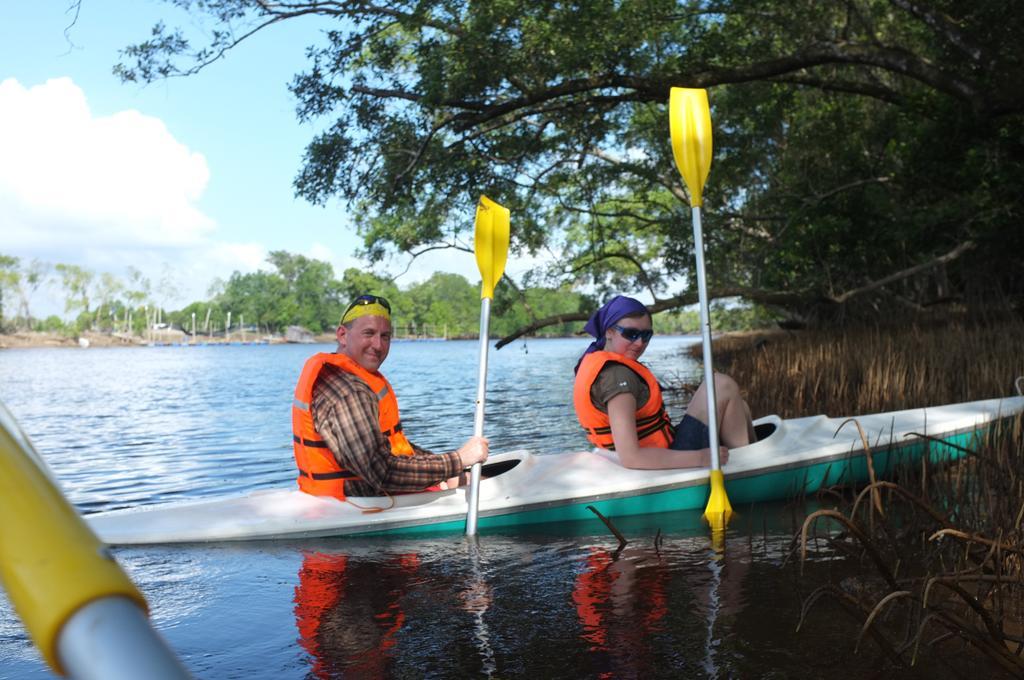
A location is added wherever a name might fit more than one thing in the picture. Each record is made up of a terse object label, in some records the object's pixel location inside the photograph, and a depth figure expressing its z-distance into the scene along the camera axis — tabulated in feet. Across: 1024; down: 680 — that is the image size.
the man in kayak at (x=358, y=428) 15.20
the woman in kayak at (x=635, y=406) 16.92
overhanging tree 31.60
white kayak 16.69
